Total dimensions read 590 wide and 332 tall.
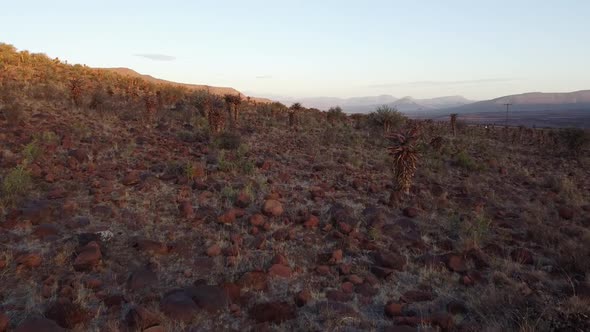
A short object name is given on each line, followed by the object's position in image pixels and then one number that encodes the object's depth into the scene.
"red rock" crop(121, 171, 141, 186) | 9.47
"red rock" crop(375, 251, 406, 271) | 6.57
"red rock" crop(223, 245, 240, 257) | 6.59
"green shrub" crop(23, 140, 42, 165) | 9.98
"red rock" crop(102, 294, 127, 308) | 5.04
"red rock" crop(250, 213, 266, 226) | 7.77
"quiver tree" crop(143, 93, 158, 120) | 17.42
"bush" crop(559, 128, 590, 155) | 22.86
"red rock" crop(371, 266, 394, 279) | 6.25
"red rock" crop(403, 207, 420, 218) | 9.37
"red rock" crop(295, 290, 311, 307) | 5.33
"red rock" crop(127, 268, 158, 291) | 5.54
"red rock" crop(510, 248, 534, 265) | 6.94
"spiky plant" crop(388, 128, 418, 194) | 10.60
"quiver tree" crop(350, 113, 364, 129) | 27.53
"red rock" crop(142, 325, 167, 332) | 4.36
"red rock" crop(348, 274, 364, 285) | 5.97
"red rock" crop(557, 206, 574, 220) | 9.94
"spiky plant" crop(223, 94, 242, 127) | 20.84
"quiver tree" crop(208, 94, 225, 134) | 16.52
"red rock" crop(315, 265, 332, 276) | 6.24
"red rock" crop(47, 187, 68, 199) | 8.27
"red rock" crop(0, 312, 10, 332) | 4.31
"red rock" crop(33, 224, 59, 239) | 6.73
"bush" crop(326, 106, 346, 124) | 29.42
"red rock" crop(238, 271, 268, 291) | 5.69
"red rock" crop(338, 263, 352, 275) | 6.25
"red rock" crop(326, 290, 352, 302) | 5.48
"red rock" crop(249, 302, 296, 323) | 4.93
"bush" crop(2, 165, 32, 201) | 7.94
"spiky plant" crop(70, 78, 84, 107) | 17.42
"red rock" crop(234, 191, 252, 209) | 8.80
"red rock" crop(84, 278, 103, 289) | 5.39
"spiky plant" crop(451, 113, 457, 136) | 31.17
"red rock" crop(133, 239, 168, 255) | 6.57
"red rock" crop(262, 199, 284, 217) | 8.38
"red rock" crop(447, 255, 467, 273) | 6.48
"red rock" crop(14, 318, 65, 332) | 4.15
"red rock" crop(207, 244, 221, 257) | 6.56
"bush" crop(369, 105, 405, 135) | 24.48
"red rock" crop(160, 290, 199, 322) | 4.79
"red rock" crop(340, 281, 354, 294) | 5.71
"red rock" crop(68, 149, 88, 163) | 10.73
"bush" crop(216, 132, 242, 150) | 14.53
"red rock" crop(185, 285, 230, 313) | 5.04
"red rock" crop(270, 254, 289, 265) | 6.29
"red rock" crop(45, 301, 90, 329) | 4.54
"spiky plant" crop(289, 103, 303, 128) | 22.80
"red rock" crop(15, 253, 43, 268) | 5.75
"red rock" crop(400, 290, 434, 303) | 5.55
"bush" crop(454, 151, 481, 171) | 15.62
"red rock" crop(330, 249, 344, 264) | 6.62
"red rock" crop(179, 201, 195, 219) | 8.05
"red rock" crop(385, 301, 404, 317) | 5.13
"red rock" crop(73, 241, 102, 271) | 5.82
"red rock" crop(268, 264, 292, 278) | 6.06
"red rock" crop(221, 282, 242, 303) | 5.32
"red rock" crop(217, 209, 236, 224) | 7.86
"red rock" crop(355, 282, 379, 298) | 5.69
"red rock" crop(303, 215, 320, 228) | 8.03
